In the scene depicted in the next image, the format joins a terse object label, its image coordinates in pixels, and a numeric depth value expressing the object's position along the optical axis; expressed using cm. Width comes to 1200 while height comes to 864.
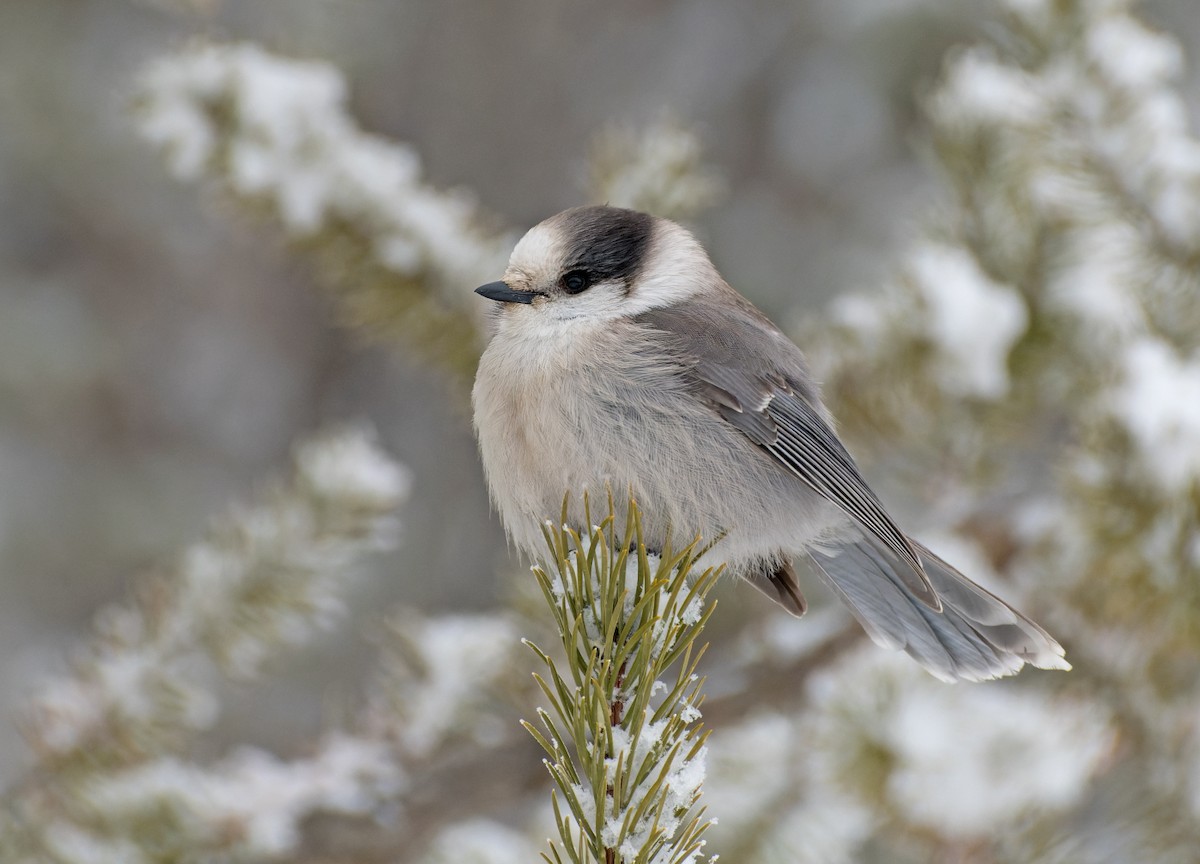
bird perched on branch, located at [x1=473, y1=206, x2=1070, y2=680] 782
